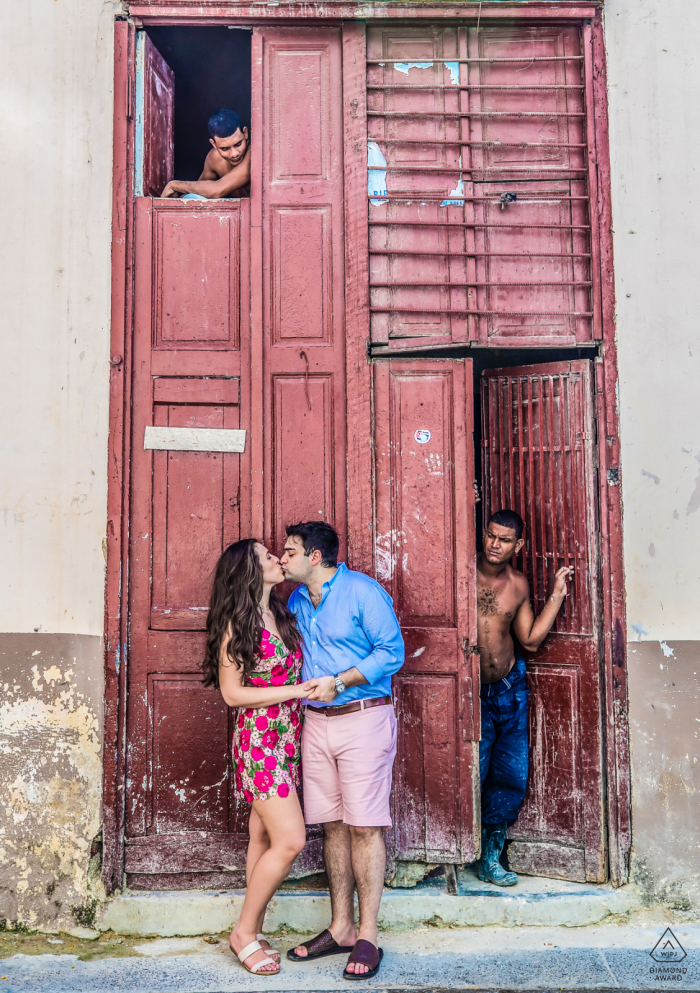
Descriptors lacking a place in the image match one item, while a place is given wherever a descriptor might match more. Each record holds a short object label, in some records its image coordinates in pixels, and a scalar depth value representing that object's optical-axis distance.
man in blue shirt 3.18
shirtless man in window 3.96
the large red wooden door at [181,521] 3.70
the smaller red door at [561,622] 3.80
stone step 3.56
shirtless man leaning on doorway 3.93
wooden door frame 3.68
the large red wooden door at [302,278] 3.81
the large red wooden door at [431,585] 3.70
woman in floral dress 3.13
